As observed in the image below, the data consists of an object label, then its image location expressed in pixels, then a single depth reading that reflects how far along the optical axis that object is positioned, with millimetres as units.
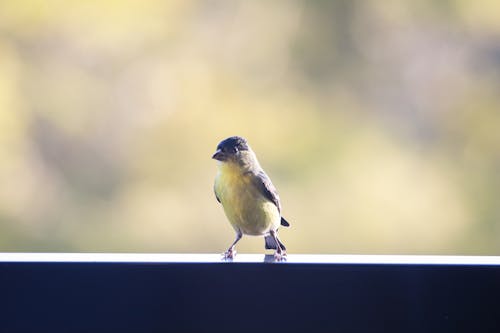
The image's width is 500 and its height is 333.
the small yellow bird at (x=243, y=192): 3590
